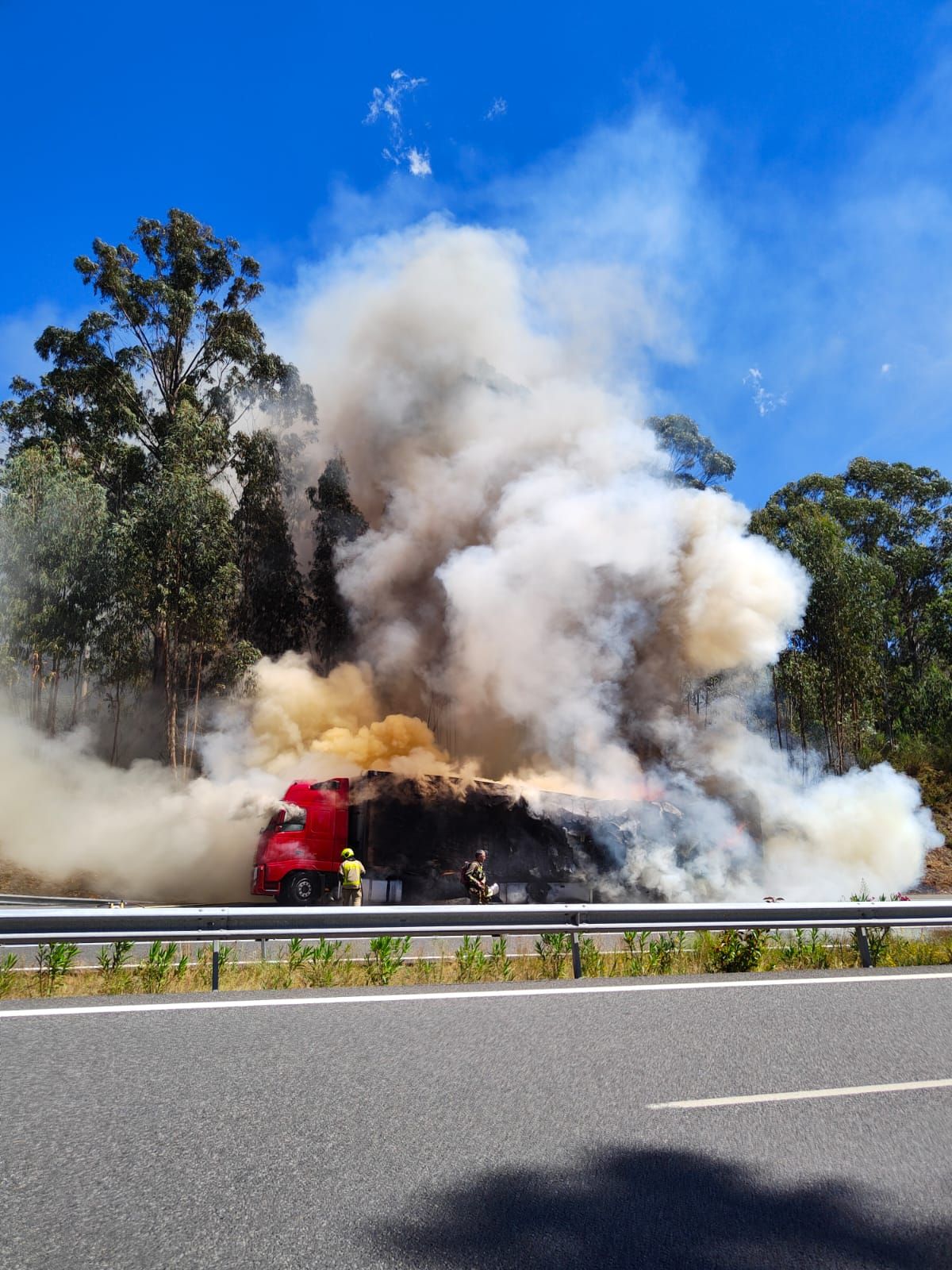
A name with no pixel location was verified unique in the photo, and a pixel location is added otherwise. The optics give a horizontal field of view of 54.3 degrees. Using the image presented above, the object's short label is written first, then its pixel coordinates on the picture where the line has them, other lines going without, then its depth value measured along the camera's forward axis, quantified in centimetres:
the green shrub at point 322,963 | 843
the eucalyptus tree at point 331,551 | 3744
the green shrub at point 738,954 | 934
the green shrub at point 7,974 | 780
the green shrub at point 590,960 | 919
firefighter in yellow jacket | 1577
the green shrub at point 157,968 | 820
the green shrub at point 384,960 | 851
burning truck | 2011
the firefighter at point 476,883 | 1485
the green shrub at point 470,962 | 890
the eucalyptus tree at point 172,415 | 3300
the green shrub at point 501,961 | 896
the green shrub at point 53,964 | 811
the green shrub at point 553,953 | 916
